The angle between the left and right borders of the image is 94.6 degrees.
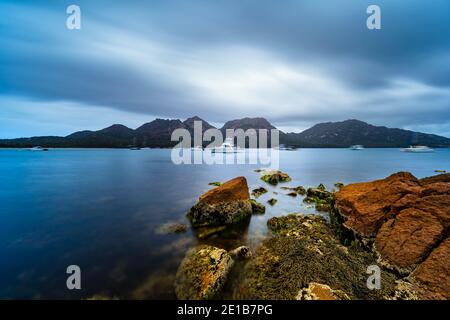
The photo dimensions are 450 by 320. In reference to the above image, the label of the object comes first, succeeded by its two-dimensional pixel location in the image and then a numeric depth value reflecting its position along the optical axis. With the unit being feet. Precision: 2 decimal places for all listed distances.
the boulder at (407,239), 31.42
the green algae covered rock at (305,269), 27.87
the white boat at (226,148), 428.15
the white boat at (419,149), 526.66
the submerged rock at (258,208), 65.05
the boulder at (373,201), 40.93
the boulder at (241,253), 37.65
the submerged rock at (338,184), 111.73
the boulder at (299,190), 92.08
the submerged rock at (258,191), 89.35
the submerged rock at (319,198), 67.59
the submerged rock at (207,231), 48.30
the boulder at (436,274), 26.14
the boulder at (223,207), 55.01
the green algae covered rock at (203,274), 28.76
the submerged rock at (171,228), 51.79
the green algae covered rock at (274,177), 122.97
